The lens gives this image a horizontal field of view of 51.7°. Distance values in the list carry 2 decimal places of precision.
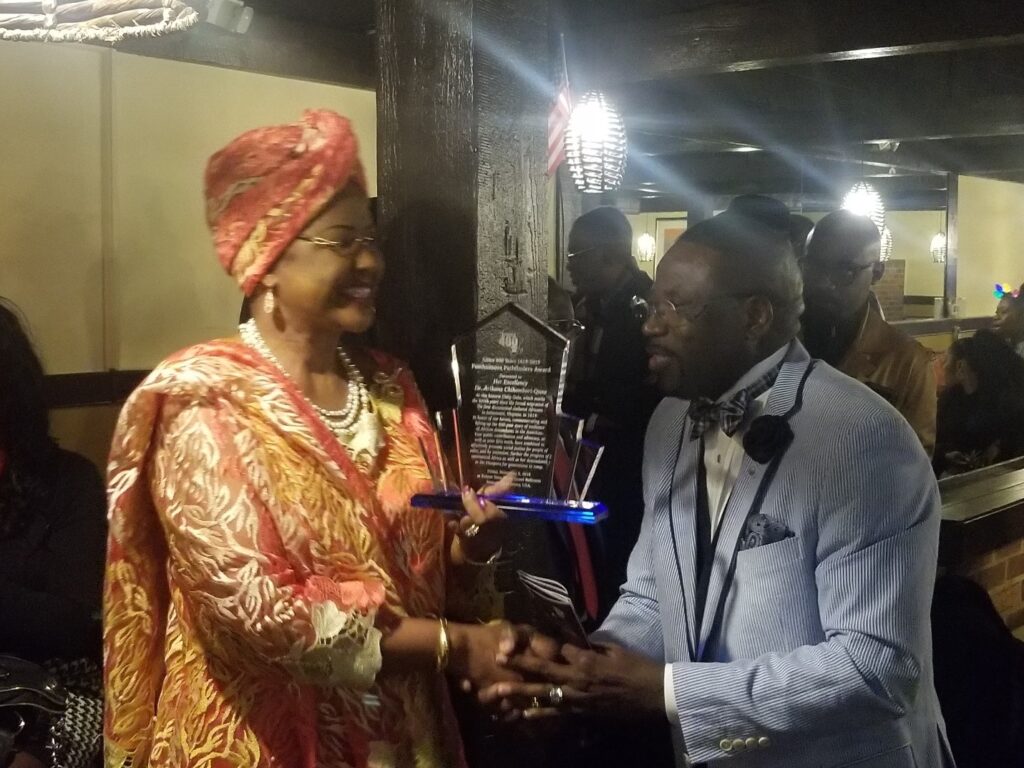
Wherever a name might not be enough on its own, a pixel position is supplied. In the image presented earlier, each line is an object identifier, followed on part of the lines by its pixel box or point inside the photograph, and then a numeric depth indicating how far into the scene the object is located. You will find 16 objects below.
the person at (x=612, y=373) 2.43
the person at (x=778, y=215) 2.48
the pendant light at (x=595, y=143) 4.80
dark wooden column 1.71
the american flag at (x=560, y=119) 4.46
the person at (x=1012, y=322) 4.71
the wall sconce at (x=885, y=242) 8.32
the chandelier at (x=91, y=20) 1.89
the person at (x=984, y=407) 4.42
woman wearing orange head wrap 1.32
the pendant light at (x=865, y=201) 7.74
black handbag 1.97
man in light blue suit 1.38
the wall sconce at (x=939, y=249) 11.02
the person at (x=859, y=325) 2.75
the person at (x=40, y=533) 2.09
